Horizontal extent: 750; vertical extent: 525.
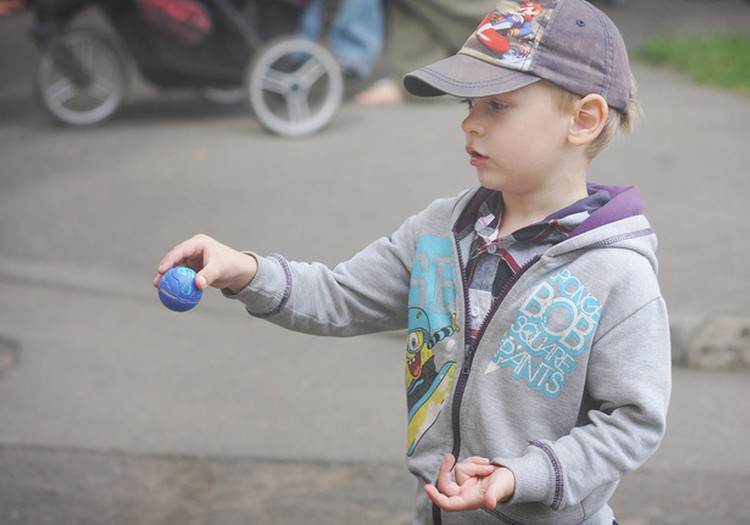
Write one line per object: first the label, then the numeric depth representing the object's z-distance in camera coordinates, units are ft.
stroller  42.02
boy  12.26
